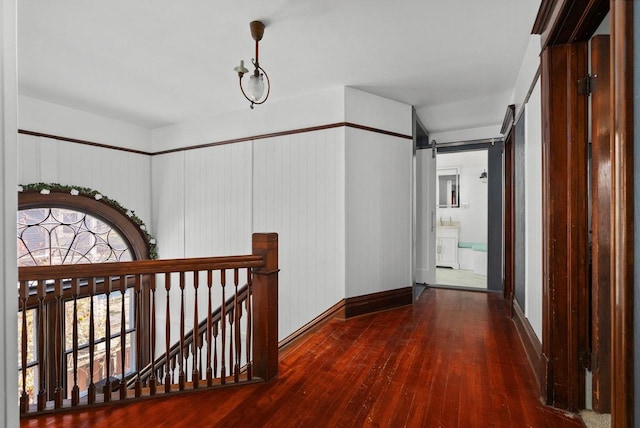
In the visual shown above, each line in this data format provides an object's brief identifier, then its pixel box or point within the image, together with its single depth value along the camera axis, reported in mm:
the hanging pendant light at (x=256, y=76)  2213
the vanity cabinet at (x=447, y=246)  6750
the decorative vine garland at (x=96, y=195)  3732
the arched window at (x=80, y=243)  3729
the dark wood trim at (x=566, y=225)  1624
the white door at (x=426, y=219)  4898
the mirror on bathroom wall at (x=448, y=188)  6980
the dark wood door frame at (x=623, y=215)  781
